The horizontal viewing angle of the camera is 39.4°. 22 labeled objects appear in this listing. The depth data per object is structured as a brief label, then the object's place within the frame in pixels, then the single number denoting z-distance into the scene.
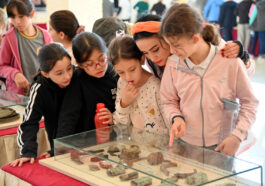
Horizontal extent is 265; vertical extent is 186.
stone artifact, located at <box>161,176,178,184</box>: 1.55
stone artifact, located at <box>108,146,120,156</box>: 1.91
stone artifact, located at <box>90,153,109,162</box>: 1.87
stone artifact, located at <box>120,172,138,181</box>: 1.69
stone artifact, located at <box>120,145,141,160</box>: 1.84
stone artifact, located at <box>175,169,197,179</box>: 1.60
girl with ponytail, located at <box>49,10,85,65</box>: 3.21
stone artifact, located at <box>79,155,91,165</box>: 1.92
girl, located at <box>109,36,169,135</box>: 2.23
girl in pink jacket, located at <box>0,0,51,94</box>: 3.68
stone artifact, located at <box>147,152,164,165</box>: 1.75
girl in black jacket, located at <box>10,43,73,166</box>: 2.30
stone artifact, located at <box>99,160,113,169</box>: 1.82
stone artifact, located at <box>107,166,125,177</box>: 1.76
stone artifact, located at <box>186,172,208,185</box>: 1.55
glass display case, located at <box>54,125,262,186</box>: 1.59
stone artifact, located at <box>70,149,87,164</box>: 1.95
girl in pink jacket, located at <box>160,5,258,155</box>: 1.88
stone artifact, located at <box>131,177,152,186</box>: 1.63
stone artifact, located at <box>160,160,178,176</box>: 1.66
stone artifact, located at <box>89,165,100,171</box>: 1.86
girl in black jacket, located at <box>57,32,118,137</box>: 2.34
